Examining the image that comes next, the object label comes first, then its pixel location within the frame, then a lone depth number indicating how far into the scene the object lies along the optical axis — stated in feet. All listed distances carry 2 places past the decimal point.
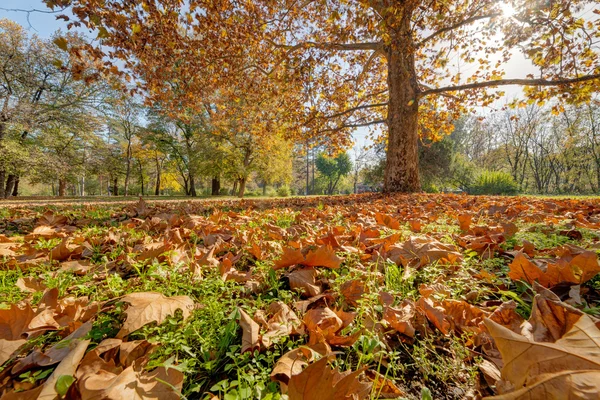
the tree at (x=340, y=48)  14.49
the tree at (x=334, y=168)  160.04
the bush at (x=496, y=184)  52.03
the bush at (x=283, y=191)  106.32
